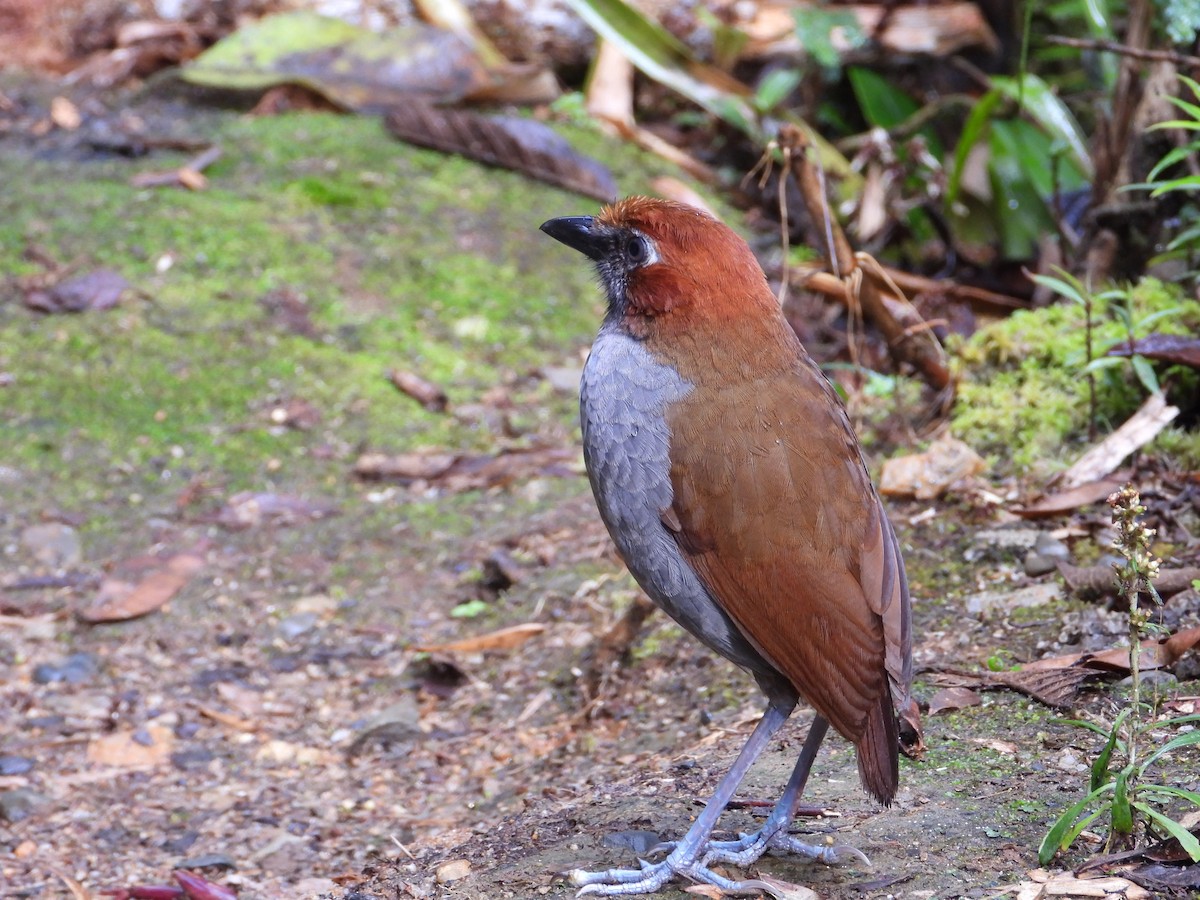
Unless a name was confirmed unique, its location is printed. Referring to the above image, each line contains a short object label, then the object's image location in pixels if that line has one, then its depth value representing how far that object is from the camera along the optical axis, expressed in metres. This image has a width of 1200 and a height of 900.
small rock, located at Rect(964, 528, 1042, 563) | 7.73
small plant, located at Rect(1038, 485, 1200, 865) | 4.52
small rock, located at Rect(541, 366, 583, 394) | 11.62
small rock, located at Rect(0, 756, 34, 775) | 7.35
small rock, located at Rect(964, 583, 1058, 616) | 7.27
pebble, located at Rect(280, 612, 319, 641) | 8.88
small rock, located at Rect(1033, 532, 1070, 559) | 7.49
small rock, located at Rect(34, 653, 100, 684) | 8.27
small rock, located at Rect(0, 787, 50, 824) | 7.02
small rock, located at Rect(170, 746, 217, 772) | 7.66
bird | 5.23
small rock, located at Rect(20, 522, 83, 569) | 9.22
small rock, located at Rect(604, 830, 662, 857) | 5.60
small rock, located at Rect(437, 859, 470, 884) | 5.62
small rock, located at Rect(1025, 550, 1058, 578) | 7.46
